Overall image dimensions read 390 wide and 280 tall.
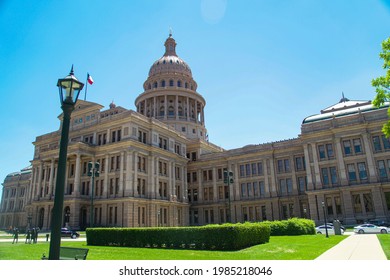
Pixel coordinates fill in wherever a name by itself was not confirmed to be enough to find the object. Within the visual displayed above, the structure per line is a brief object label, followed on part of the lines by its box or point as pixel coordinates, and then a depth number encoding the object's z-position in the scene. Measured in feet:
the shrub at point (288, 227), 104.78
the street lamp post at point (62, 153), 25.26
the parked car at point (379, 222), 134.43
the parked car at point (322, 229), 118.97
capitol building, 160.97
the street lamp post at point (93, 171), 81.42
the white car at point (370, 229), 108.27
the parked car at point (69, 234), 130.26
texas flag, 145.07
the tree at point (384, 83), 57.82
